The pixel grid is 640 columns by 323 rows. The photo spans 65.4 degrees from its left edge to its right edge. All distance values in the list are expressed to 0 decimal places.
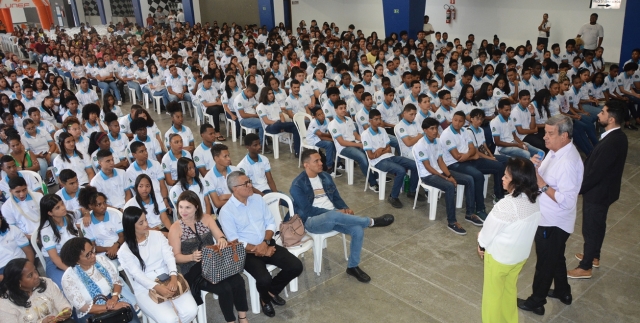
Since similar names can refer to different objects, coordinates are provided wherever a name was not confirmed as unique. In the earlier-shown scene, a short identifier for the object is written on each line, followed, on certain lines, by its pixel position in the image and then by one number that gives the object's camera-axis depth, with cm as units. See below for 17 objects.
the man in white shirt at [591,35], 1037
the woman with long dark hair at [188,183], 427
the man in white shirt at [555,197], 319
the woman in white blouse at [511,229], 278
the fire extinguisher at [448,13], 1545
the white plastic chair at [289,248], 361
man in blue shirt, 358
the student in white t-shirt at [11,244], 362
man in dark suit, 350
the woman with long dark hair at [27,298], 285
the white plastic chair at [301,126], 650
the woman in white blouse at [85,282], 302
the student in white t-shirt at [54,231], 359
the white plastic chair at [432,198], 497
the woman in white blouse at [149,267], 314
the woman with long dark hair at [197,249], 331
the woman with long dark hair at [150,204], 395
